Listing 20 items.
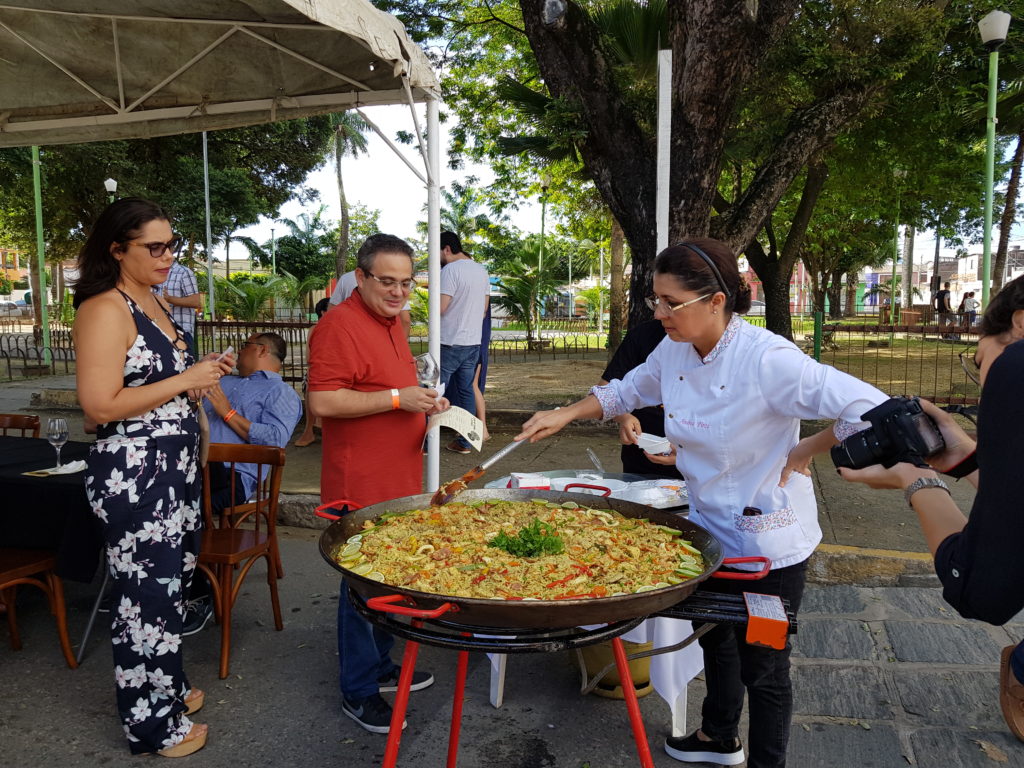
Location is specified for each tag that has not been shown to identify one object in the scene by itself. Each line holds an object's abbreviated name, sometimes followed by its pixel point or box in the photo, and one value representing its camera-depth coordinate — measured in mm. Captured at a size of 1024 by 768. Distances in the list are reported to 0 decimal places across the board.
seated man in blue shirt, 4309
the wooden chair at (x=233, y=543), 3627
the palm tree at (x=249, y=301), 22180
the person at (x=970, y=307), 13558
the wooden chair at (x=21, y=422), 5008
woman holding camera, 1321
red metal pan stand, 1875
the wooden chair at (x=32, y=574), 3414
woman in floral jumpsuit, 2639
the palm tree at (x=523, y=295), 19016
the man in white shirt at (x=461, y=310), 7020
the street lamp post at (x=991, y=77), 9531
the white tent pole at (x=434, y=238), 4434
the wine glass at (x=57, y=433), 3852
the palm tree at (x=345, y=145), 36412
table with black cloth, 3529
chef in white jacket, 2365
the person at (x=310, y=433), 7680
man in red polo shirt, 2918
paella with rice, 2082
